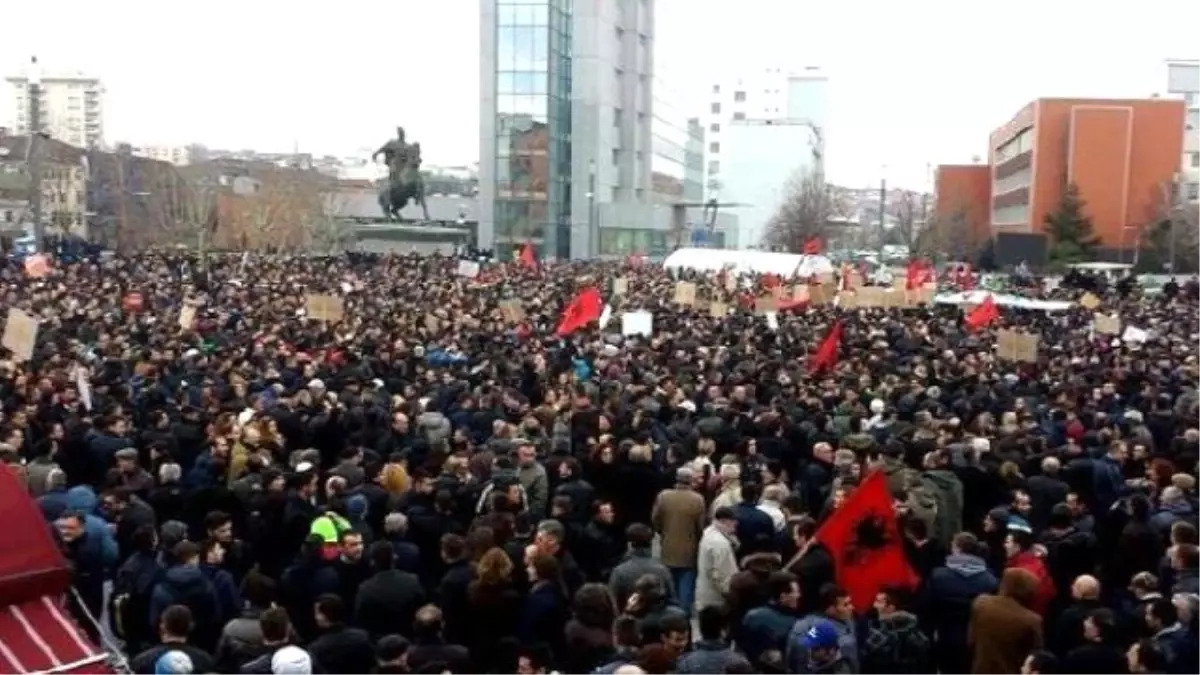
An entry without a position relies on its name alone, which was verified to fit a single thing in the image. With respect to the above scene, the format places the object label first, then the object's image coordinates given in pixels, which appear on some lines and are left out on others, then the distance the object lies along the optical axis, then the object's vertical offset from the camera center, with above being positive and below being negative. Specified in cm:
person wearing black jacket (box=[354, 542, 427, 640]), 780 -223
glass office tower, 7462 +430
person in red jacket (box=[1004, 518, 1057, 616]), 849 -211
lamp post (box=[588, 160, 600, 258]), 7719 -45
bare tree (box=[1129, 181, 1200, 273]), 6481 -74
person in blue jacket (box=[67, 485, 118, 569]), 920 -222
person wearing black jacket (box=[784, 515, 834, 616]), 817 -211
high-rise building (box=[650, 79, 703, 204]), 9125 +408
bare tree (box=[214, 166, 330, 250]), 7581 -91
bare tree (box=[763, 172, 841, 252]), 8300 -30
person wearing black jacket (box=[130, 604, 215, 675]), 668 -216
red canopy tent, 525 -158
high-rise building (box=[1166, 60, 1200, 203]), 8006 +983
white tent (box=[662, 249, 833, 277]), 4481 -177
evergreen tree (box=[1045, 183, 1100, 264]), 7019 -45
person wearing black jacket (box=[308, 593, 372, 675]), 691 -222
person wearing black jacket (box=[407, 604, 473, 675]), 668 -215
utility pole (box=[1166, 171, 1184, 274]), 6291 +68
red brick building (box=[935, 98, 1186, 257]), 7294 +318
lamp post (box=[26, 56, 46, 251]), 3275 +139
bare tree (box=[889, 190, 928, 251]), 8984 -81
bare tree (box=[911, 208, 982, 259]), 7906 -132
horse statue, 6625 +52
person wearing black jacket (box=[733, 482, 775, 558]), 950 -217
